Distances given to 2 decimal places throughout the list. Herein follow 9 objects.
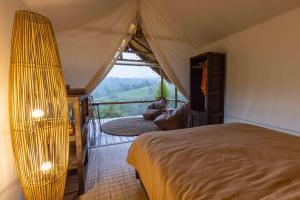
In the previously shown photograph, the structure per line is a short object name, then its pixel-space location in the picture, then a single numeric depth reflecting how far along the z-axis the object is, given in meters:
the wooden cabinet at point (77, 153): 1.80
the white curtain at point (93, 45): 2.72
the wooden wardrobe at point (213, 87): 3.03
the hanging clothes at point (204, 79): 3.14
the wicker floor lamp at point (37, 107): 1.20
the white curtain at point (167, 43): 3.01
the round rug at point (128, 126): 4.11
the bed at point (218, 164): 0.87
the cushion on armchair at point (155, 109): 5.18
